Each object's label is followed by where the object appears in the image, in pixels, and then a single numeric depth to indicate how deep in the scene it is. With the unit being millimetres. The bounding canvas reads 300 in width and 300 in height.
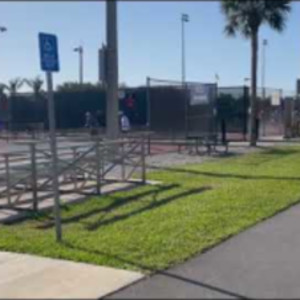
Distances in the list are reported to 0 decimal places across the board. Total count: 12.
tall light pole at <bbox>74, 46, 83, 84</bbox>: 65325
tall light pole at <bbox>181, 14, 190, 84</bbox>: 64062
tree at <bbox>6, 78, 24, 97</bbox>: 71488
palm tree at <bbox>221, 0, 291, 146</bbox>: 25984
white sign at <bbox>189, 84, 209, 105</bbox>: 29781
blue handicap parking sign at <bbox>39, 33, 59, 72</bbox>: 8195
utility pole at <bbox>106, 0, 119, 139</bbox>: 17219
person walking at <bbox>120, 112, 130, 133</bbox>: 28769
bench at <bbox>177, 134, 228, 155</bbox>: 24406
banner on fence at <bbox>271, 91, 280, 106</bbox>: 37406
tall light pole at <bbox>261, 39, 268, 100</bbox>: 38050
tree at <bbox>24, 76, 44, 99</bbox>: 63938
